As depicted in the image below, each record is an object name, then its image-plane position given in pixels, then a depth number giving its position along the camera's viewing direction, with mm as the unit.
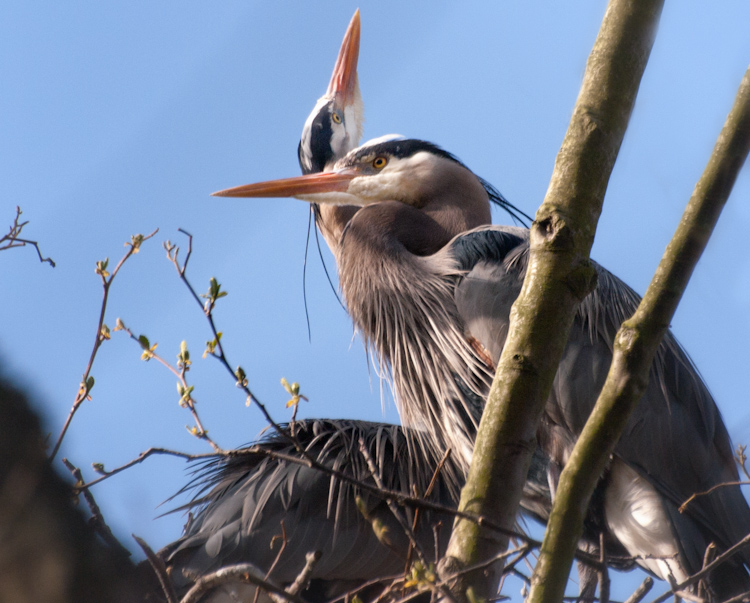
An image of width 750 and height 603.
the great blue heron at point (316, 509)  15525
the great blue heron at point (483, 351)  15512
